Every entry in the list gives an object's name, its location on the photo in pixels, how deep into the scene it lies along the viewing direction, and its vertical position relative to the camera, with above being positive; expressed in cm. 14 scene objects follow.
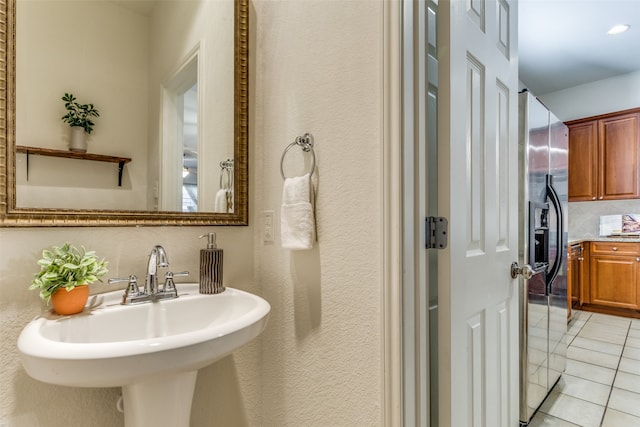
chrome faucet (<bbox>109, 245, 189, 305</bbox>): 99 -21
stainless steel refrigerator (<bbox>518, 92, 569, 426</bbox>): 162 -16
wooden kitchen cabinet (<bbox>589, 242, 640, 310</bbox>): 356 -63
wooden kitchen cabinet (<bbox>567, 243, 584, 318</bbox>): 366 -67
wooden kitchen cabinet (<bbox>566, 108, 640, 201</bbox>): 379 +77
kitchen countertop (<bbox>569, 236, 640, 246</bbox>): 352 -23
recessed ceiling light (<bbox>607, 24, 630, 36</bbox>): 297 +177
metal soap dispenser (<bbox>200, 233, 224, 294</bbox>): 113 -18
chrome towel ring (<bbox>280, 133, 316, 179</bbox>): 109 +26
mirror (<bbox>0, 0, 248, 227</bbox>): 91 +36
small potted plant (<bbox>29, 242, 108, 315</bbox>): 84 -16
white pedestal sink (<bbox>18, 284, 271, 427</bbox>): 64 -29
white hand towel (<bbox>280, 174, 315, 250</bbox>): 104 +1
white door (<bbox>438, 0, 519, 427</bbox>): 94 +3
